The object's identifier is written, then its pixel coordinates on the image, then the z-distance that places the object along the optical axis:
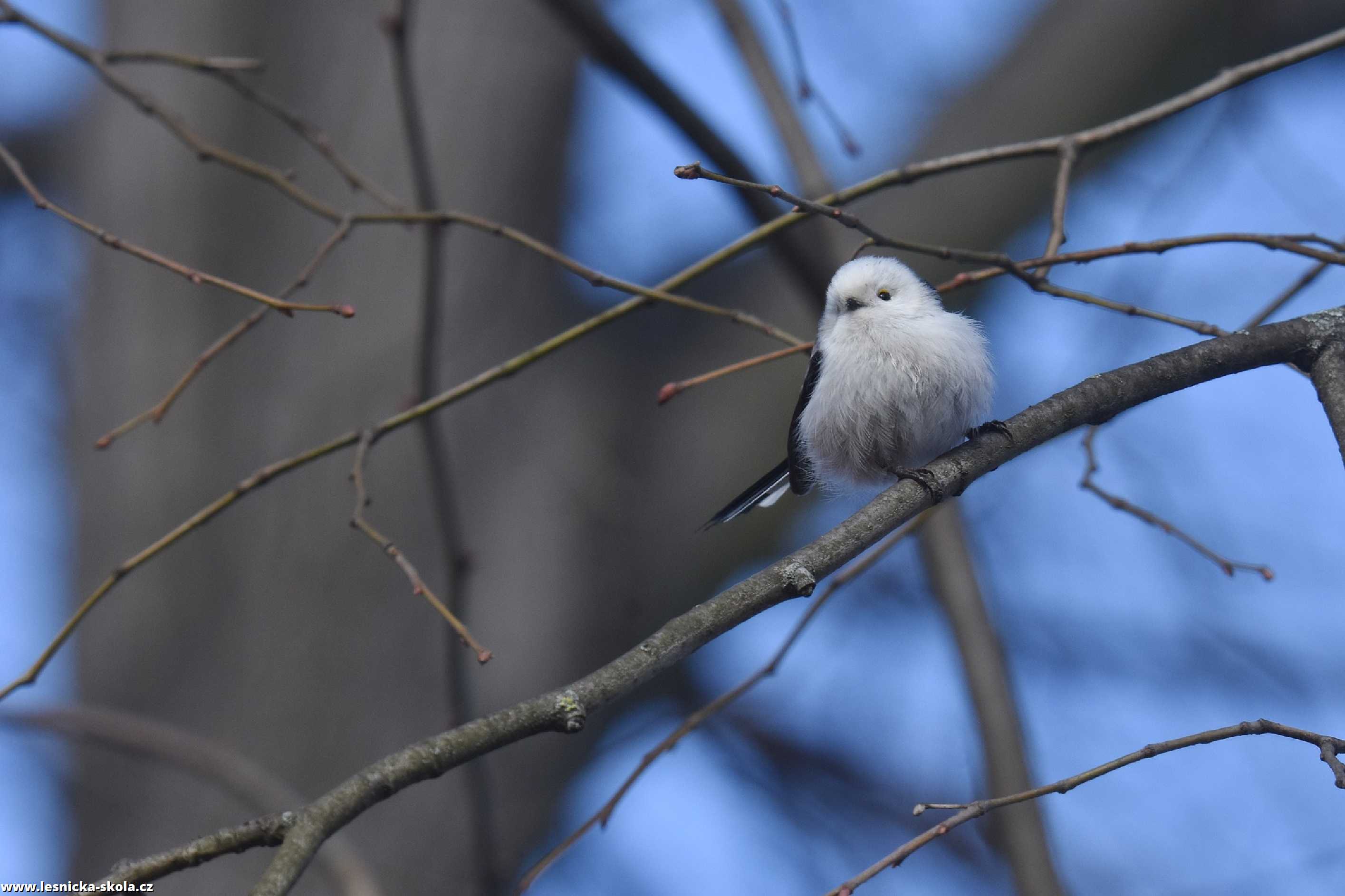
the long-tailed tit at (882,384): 5.54
